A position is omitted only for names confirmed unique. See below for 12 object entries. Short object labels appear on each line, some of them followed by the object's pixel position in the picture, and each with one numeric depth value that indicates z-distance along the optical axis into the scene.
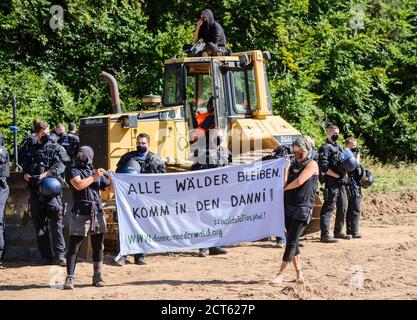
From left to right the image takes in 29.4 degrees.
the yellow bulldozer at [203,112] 13.17
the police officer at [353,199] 14.68
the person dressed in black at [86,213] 9.98
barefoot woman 10.09
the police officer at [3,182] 11.80
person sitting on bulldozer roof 14.20
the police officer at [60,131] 15.78
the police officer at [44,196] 11.71
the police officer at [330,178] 14.00
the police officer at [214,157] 12.63
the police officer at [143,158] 11.48
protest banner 10.69
